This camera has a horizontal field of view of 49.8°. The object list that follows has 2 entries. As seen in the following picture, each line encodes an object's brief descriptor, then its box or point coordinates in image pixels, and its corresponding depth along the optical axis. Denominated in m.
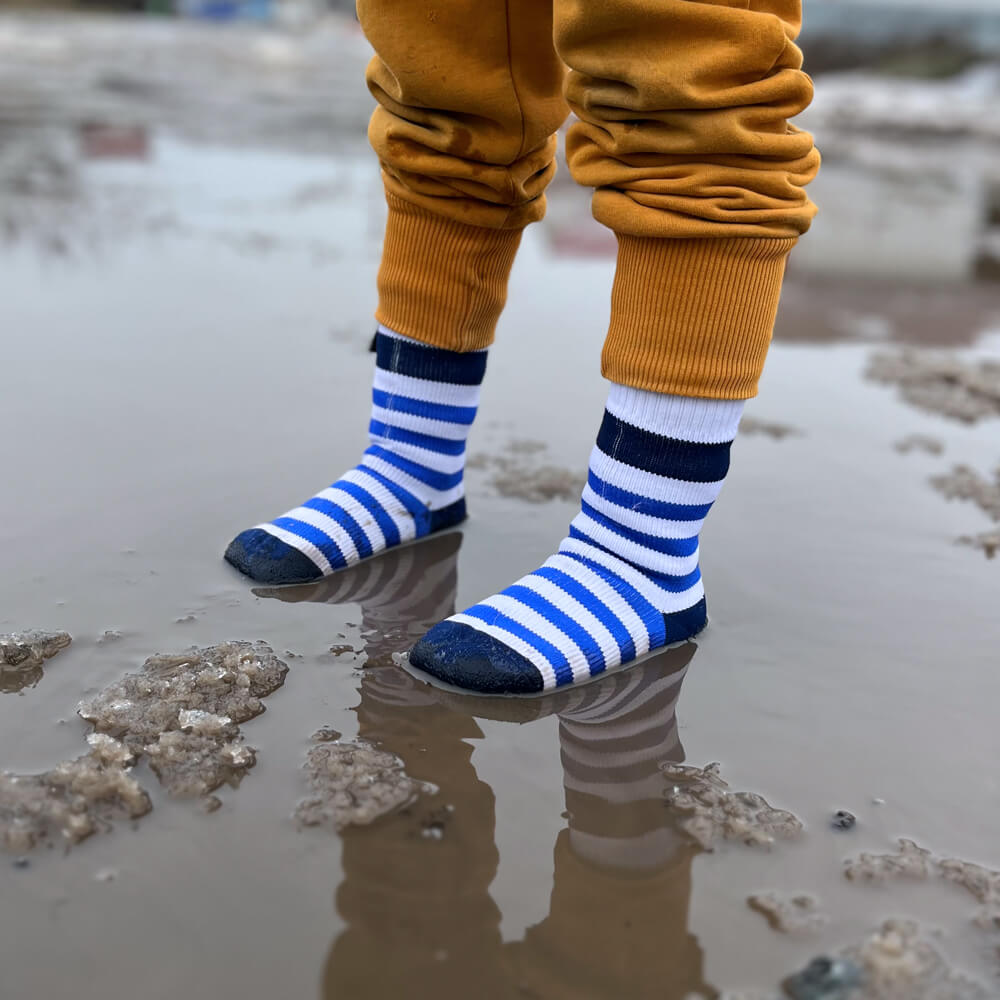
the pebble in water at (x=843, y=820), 0.78
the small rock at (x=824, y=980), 0.62
